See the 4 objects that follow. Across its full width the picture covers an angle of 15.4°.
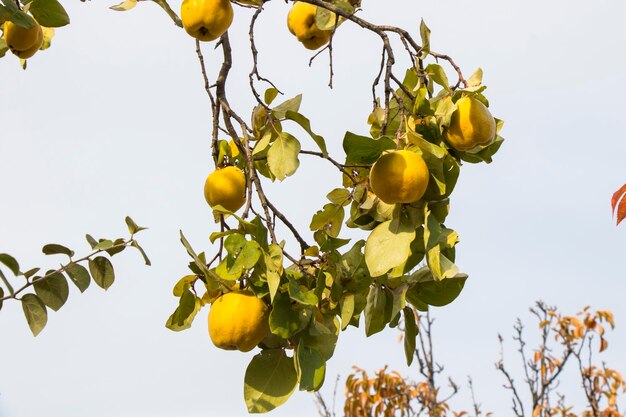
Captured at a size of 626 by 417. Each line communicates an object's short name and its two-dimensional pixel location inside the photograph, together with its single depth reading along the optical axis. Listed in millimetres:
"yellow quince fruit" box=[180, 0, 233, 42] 3332
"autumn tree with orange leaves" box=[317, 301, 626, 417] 7062
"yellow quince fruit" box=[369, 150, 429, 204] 2998
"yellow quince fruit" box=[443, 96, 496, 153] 3077
